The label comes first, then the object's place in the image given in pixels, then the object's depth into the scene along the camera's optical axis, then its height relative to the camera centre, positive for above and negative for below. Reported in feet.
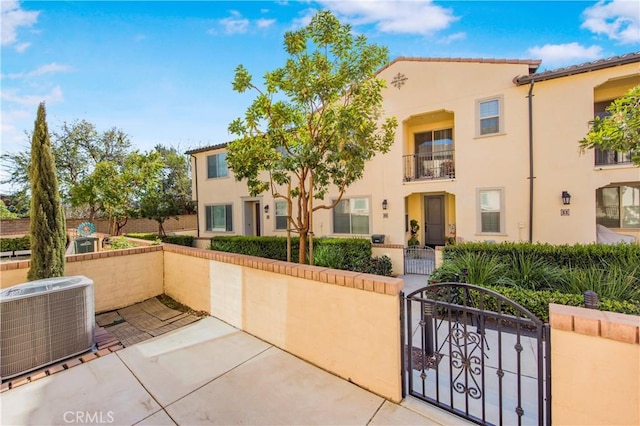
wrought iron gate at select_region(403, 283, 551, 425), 6.99 -6.31
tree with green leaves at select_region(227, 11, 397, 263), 14.75 +5.79
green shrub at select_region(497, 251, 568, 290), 16.88 -4.53
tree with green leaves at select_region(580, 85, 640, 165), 11.87 +3.31
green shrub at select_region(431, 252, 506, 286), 17.48 -4.30
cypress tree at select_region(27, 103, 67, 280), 14.42 +0.18
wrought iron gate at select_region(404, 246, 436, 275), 27.86 -5.75
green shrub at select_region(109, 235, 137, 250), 25.22 -2.91
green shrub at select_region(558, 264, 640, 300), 14.33 -4.45
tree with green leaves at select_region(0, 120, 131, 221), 59.06 +13.46
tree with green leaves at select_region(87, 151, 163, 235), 41.32 +4.80
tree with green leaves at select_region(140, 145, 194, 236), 46.60 +4.55
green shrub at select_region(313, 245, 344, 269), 25.64 -4.75
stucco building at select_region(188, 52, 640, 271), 27.07 +4.99
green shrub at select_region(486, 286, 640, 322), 12.43 -4.88
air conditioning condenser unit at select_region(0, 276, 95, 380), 10.46 -4.52
